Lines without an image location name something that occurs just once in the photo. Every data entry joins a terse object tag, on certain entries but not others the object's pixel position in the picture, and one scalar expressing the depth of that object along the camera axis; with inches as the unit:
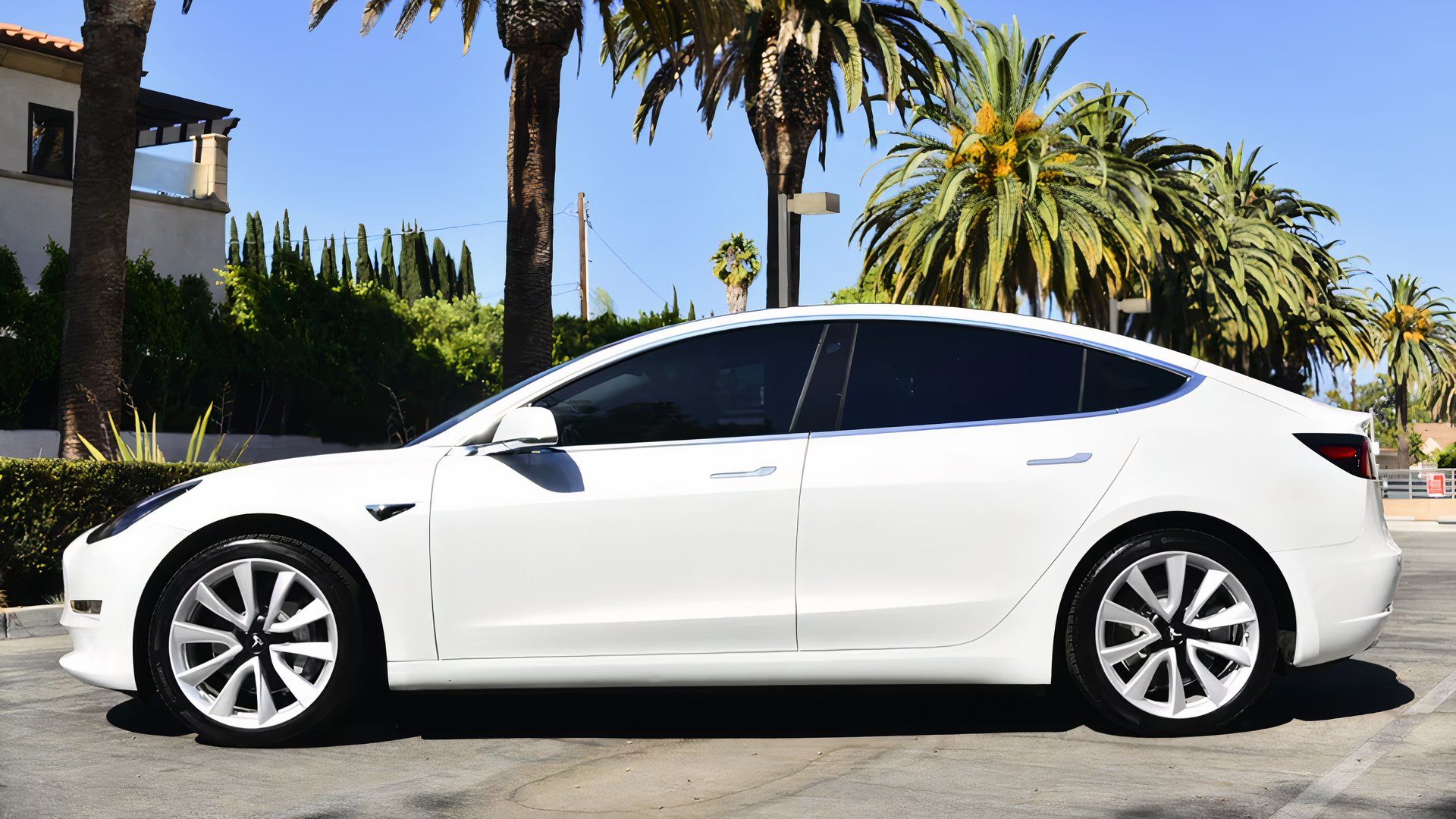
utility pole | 2240.4
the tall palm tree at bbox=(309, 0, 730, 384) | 605.6
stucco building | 887.1
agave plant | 433.7
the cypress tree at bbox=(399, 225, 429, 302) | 2198.6
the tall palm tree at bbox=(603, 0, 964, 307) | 847.7
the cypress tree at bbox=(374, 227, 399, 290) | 2202.3
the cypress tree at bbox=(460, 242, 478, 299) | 2276.1
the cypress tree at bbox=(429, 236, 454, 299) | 2224.4
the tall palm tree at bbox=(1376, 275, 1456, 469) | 2790.4
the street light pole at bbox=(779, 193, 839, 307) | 615.5
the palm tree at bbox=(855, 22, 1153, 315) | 927.7
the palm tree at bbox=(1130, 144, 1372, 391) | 1483.8
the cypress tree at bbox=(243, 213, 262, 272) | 2022.6
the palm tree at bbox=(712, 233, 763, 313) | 2225.6
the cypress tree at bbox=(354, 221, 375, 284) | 2125.2
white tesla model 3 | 184.5
